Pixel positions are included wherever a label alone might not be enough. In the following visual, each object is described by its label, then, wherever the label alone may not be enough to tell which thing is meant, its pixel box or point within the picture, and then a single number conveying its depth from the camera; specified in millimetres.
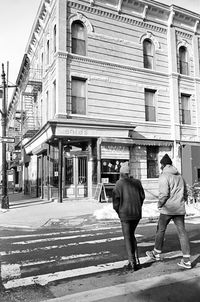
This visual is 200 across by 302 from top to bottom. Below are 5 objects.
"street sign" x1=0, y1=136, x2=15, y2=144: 14492
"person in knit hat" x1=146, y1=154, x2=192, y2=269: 5113
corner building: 16891
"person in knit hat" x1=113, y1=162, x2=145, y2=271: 4977
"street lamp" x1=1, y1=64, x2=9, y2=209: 14227
